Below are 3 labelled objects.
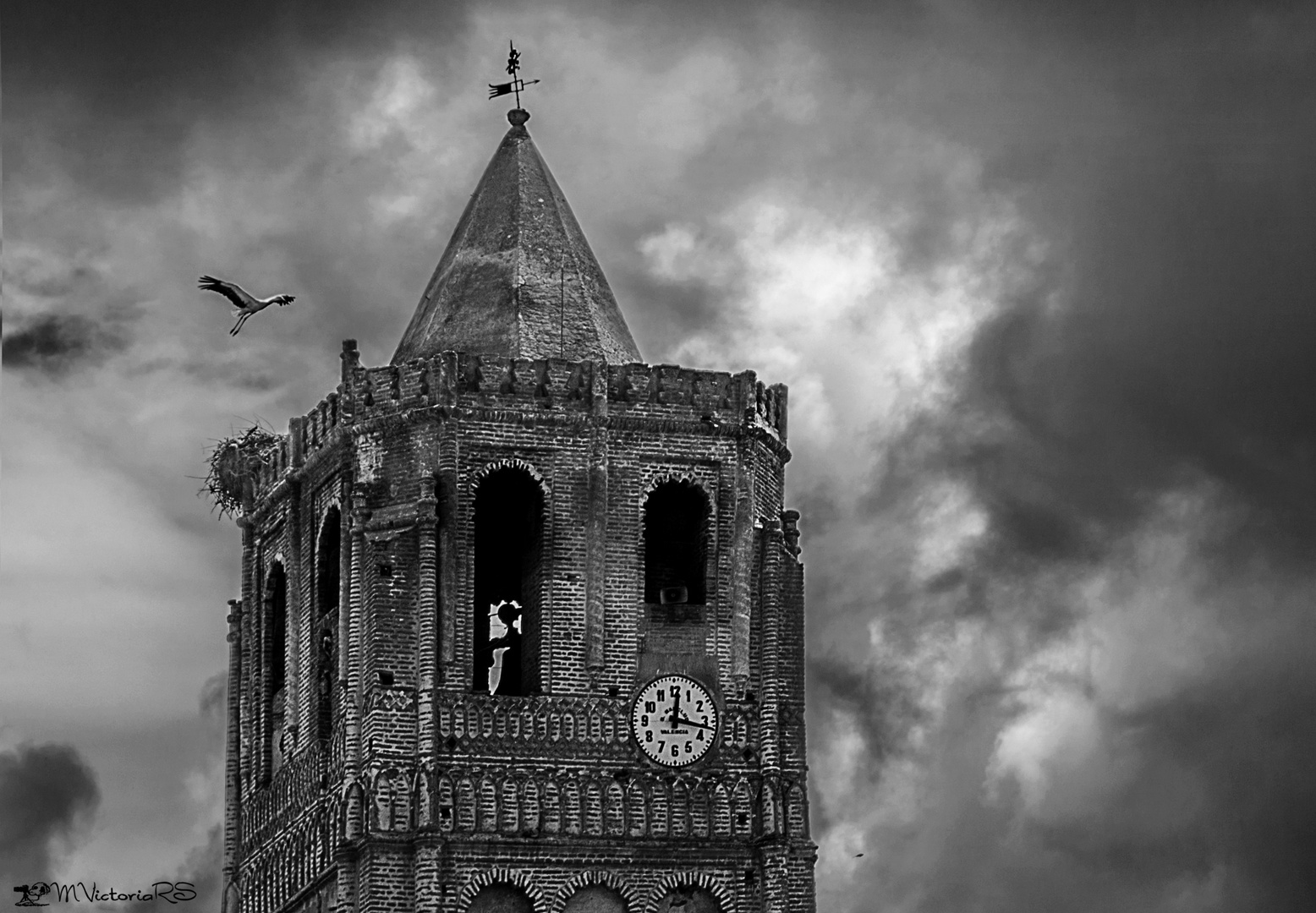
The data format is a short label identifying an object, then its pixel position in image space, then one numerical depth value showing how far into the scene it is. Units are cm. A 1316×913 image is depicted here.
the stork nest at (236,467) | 8550
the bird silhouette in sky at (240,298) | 8031
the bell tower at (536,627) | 7862
